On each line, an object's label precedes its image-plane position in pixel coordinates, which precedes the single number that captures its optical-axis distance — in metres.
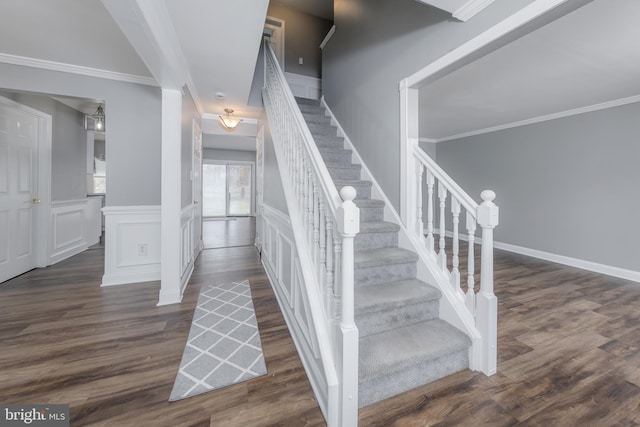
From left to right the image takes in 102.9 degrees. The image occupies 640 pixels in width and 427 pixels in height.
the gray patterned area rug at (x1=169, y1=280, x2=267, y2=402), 1.51
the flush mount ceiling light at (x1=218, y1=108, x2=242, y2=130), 4.09
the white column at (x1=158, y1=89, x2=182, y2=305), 2.48
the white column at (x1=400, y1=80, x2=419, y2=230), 2.18
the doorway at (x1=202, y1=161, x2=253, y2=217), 9.32
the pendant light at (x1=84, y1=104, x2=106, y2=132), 3.63
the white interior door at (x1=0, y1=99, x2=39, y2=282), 2.92
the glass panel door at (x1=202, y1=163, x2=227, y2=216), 9.29
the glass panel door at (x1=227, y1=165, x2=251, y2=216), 9.57
